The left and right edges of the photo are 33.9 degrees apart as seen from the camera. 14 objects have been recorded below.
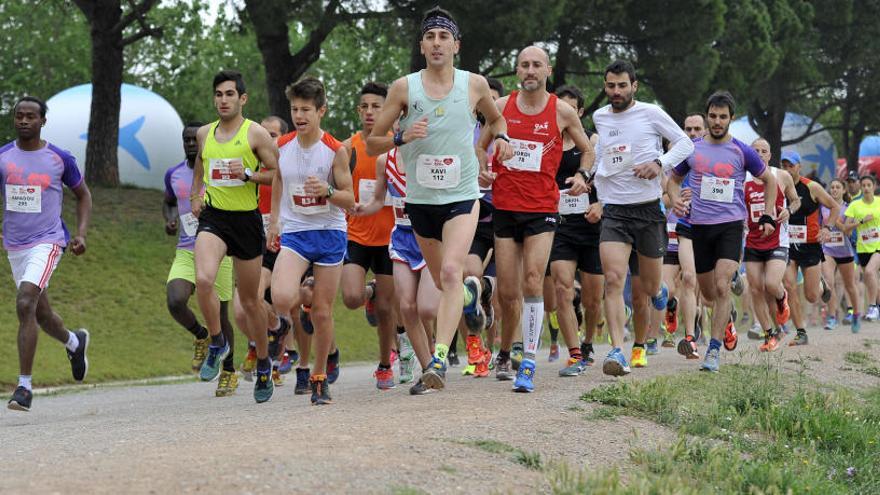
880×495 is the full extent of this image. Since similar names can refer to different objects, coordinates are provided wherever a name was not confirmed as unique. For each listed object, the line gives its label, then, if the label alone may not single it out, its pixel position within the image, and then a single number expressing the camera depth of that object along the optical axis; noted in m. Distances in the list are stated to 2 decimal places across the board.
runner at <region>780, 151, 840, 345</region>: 18.69
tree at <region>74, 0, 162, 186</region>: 25.30
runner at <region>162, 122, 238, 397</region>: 12.45
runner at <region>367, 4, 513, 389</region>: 8.98
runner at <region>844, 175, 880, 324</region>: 21.77
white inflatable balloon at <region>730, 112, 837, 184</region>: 47.94
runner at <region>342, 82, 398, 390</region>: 10.94
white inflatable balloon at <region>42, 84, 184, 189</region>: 29.55
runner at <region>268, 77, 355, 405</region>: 9.47
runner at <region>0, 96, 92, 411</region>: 10.63
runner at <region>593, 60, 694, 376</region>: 10.86
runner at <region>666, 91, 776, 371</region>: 11.88
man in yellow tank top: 10.20
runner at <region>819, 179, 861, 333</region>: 21.15
